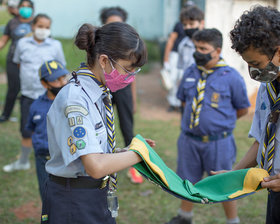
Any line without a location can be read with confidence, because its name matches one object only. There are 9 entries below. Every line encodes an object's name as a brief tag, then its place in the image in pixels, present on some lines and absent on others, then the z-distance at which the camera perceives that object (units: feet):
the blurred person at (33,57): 15.99
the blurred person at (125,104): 15.66
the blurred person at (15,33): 18.99
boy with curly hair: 6.94
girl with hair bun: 6.58
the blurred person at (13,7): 20.53
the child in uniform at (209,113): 12.16
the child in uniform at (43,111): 11.27
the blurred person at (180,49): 17.39
